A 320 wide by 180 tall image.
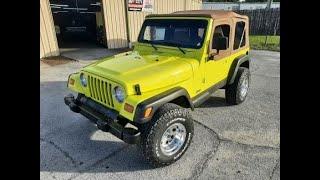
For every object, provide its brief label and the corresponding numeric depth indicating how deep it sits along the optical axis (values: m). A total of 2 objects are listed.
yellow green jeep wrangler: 2.51
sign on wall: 8.86
